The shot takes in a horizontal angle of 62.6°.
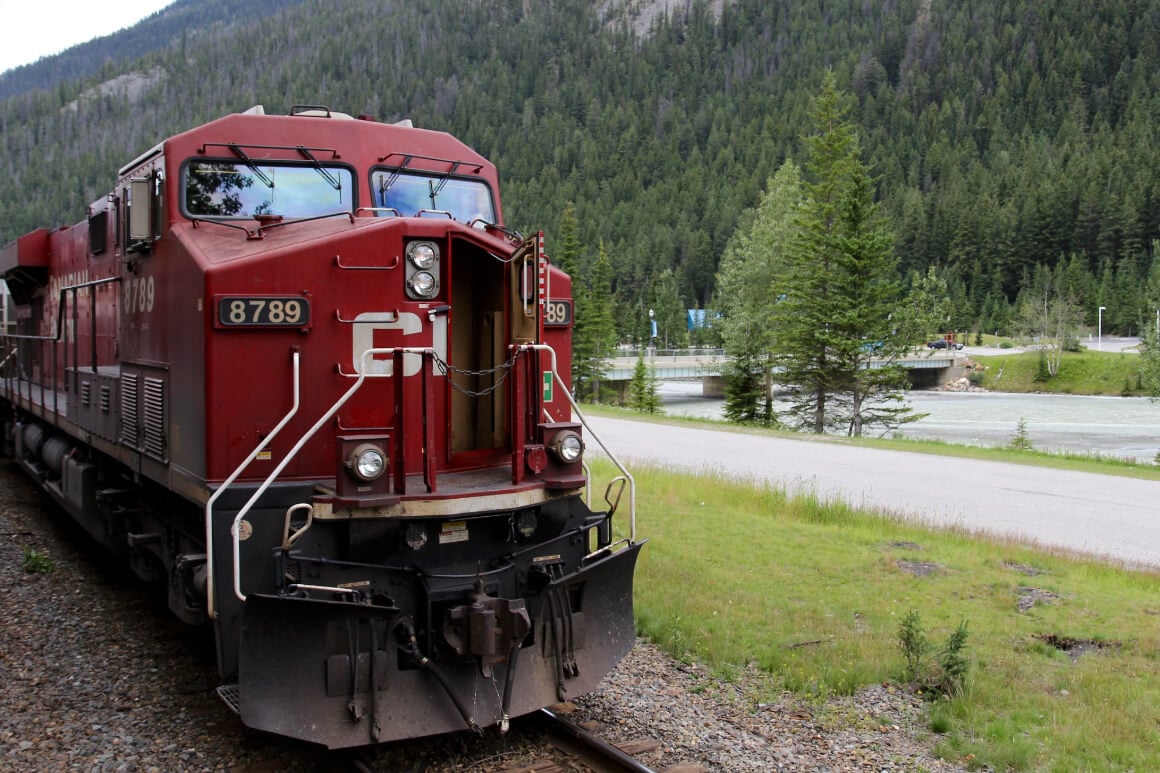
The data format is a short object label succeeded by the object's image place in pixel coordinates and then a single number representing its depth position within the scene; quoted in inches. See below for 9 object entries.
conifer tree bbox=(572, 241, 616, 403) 2207.2
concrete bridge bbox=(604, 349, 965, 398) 2640.3
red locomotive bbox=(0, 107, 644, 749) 207.6
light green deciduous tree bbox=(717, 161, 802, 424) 1587.1
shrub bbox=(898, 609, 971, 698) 268.4
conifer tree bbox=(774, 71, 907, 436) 1413.6
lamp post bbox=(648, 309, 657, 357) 3231.1
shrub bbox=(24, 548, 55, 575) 385.7
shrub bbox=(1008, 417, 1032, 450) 1155.0
